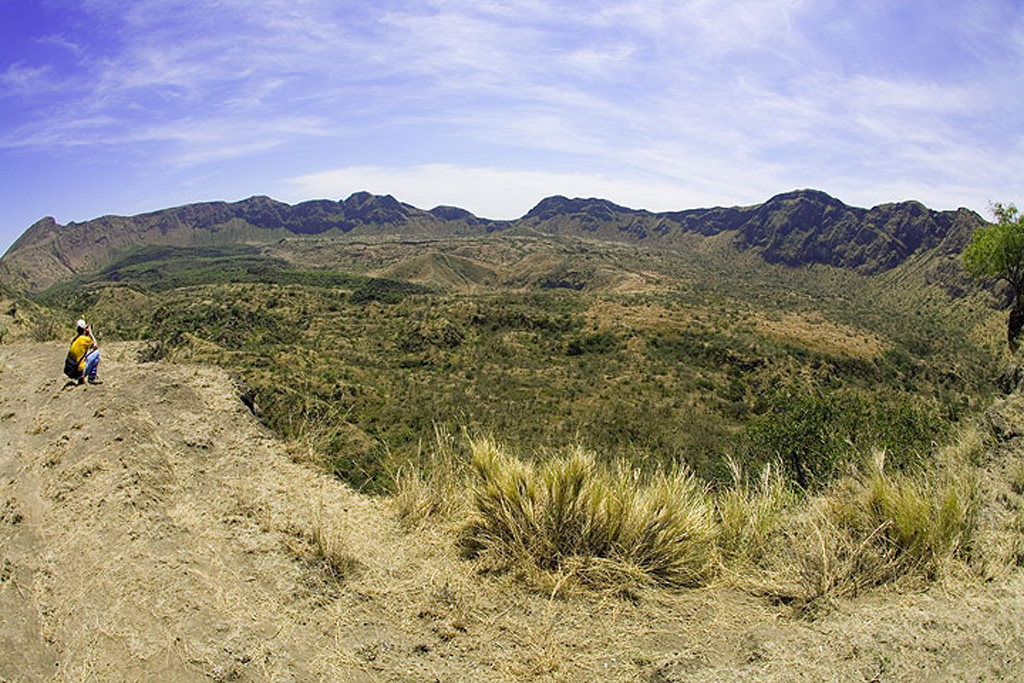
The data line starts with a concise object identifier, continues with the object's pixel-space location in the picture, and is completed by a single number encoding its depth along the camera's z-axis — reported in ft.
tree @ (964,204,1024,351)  59.48
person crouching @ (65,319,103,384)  26.99
